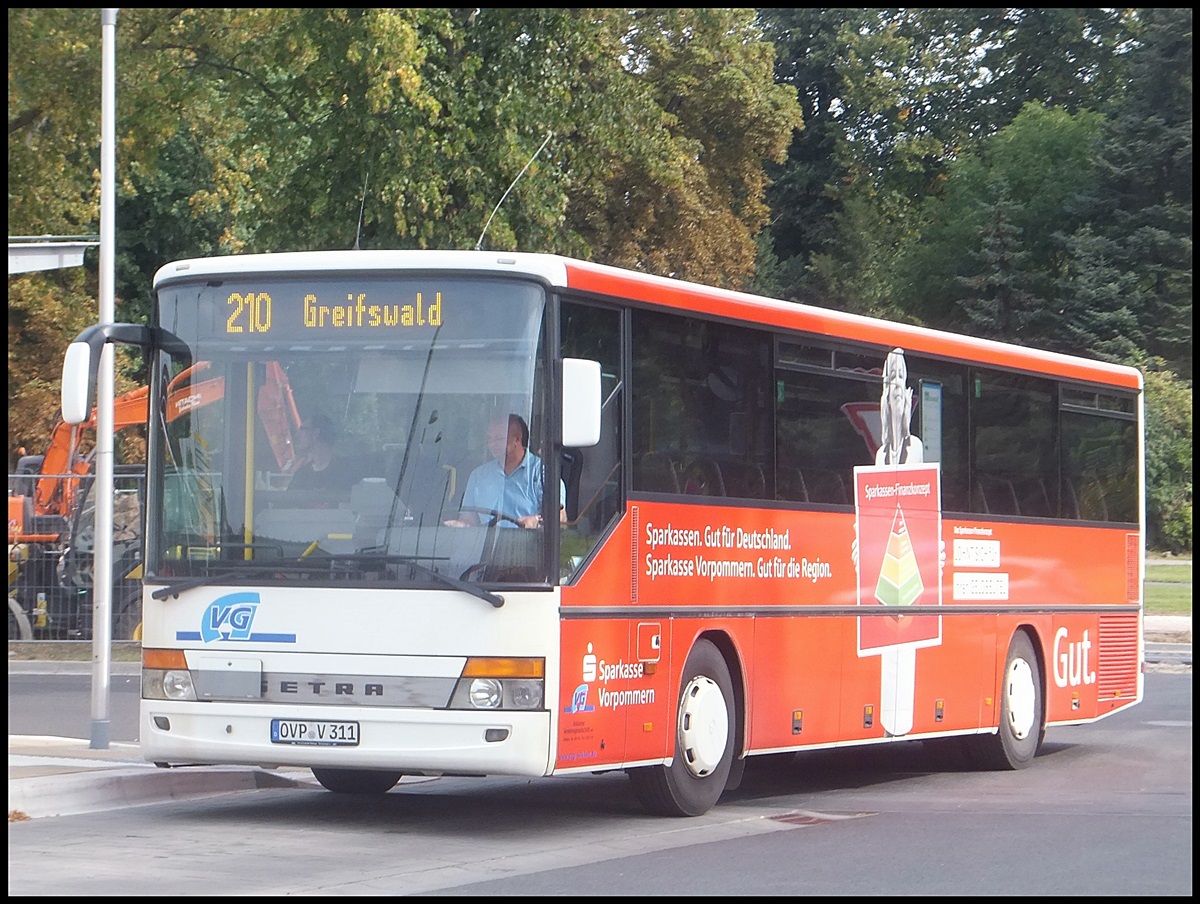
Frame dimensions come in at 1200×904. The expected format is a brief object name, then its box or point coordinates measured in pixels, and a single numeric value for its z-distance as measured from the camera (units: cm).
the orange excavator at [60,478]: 2756
